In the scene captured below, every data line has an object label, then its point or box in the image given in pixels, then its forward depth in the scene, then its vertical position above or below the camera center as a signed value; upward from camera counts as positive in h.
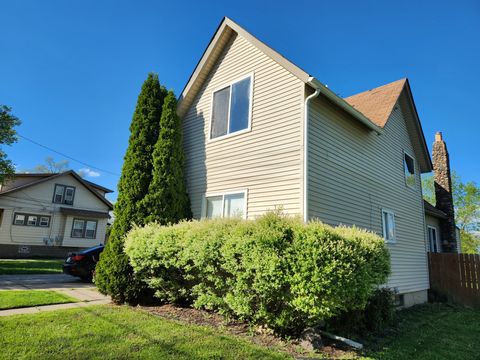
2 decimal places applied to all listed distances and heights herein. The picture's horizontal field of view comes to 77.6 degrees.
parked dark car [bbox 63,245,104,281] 11.82 -0.96
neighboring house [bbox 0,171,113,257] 22.39 +1.86
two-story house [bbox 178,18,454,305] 7.28 +2.91
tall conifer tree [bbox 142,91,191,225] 8.18 +1.89
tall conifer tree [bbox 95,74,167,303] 7.30 +1.35
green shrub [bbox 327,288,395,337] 6.04 -1.32
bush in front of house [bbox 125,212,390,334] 4.41 -0.26
